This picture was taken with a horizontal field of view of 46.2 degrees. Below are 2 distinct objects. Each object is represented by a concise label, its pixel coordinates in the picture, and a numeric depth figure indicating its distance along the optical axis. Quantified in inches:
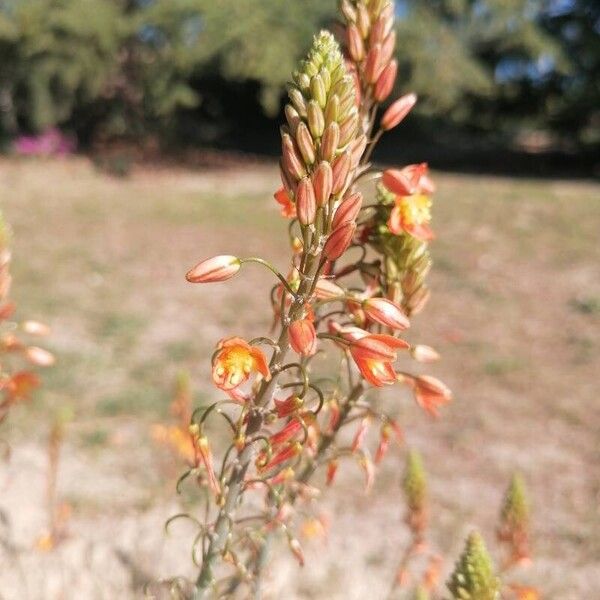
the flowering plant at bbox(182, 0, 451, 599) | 5.2
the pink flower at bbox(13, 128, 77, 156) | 83.9
